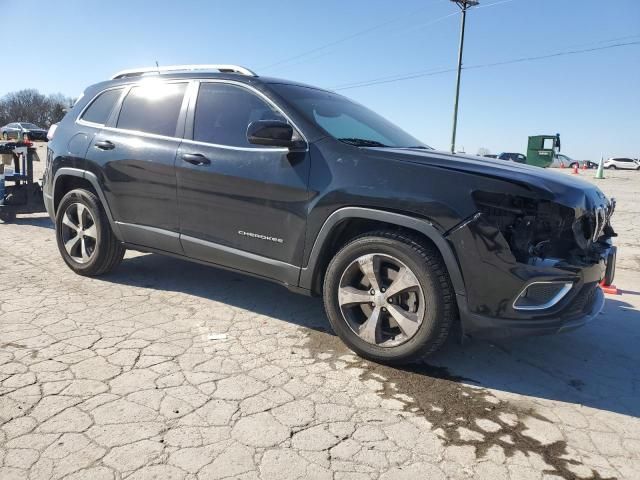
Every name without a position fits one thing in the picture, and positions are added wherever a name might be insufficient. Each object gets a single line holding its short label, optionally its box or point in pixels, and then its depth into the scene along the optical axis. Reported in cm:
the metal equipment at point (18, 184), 778
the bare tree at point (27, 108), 7862
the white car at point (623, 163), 4829
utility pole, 3228
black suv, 278
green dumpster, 2747
